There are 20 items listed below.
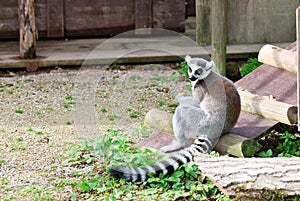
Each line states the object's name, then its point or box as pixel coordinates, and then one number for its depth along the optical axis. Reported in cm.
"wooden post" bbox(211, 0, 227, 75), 1257
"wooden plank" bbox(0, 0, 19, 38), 1688
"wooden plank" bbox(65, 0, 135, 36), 1738
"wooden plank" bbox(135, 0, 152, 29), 1752
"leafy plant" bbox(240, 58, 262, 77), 1353
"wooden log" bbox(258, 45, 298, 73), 1048
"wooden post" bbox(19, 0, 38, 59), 1451
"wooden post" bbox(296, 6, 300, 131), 721
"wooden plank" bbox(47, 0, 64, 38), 1717
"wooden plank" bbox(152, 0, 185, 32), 1773
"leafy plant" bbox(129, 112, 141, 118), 1182
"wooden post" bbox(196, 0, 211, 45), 1502
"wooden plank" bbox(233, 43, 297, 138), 964
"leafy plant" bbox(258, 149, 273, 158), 930
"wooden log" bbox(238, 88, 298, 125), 935
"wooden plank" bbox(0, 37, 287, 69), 1480
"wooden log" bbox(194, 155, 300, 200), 771
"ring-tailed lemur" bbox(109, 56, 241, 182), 915
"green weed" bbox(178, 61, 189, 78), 1386
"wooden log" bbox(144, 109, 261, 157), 894
